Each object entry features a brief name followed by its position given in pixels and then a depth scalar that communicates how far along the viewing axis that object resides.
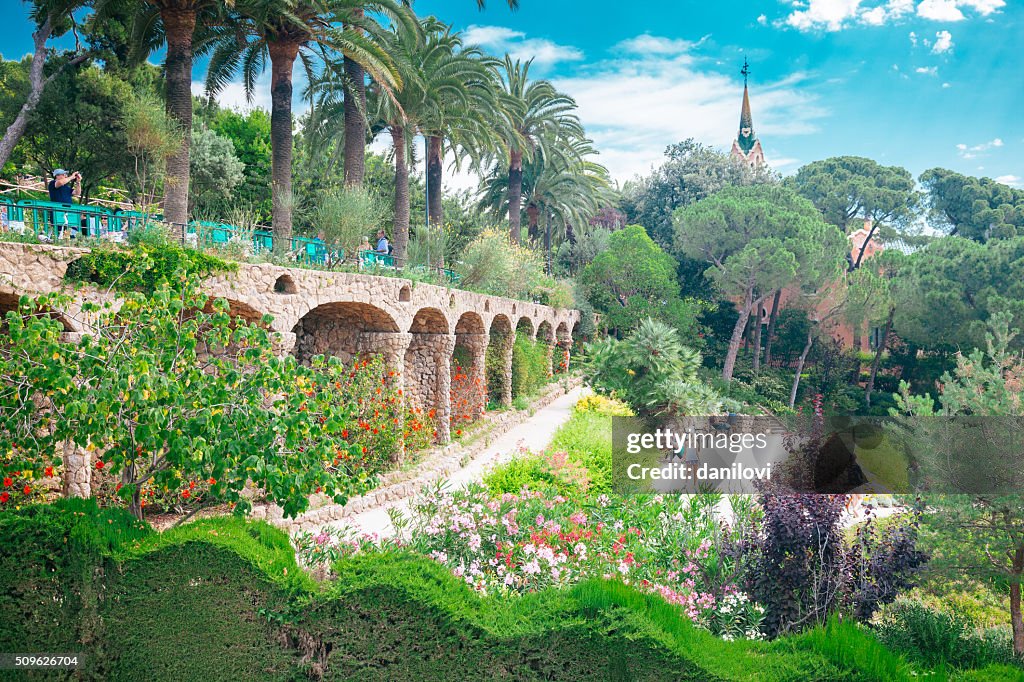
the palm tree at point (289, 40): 12.88
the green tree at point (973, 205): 37.66
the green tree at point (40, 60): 17.84
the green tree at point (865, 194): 39.28
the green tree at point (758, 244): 28.89
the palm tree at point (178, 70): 11.77
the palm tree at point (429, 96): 17.08
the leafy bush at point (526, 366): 21.45
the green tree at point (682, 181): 37.81
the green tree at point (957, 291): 23.50
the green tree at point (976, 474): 6.36
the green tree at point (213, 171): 23.55
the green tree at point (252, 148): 27.23
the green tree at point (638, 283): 30.77
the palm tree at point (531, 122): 24.87
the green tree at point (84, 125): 18.73
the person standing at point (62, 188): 10.20
